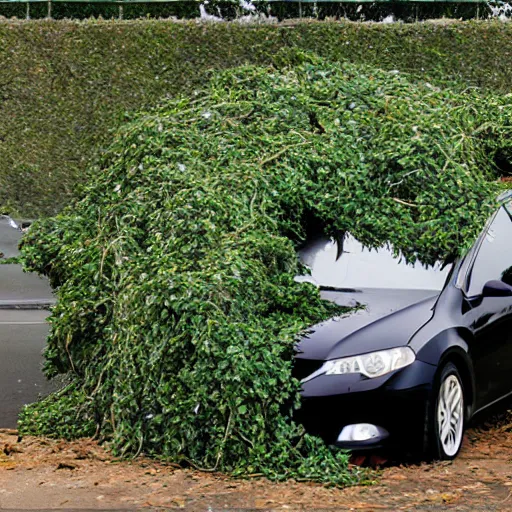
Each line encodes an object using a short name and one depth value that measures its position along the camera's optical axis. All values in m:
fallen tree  8.91
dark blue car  8.86
